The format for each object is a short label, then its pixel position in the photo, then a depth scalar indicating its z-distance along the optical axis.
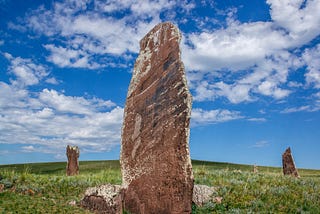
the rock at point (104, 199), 9.83
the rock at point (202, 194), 10.49
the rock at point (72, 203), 10.44
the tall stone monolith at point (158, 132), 9.29
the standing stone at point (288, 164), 19.51
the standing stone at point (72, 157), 20.02
